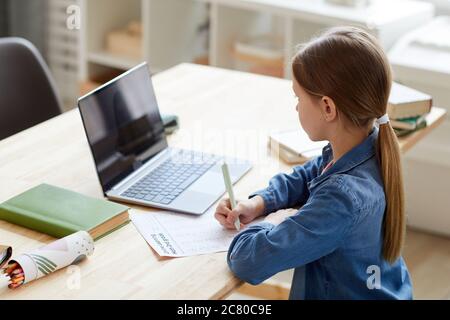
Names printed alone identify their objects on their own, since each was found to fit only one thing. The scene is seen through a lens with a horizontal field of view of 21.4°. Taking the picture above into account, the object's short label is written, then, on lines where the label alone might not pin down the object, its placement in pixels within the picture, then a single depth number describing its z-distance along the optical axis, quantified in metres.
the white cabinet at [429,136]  3.65
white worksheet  2.37
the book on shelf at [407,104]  2.95
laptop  2.55
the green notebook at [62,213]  2.37
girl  2.26
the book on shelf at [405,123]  2.96
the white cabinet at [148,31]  4.49
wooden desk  2.23
